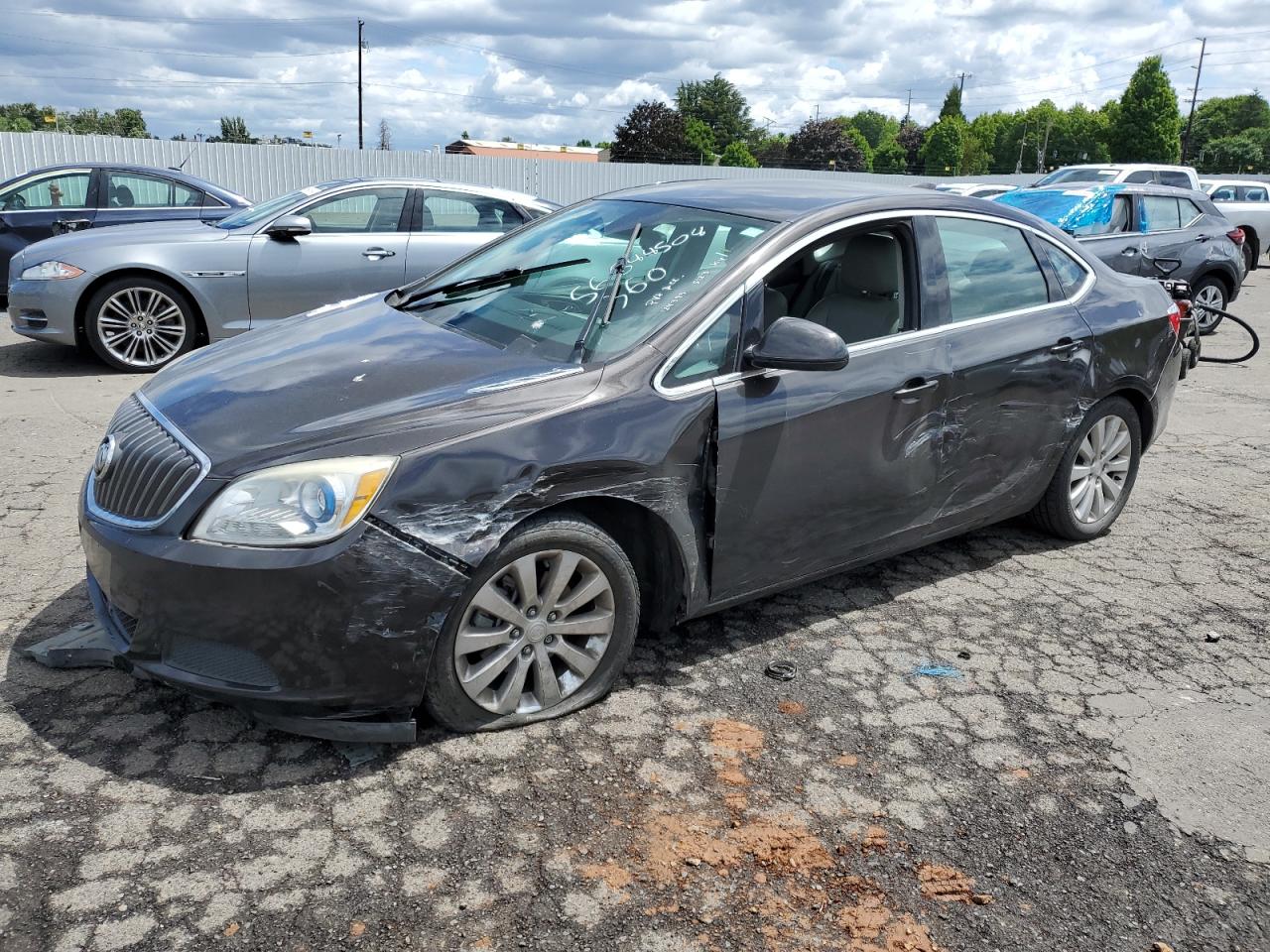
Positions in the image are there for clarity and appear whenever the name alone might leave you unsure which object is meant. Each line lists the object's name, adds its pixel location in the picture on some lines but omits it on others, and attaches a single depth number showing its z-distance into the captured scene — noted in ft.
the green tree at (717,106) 396.16
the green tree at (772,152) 377.71
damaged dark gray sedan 9.63
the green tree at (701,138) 330.83
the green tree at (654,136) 284.00
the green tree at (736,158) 292.98
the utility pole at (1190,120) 297.90
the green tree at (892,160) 393.91
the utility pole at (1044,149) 372.01
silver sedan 27.09
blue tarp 36.99
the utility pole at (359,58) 222.28
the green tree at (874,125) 604.08
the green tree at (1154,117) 257.14
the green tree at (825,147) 352.28
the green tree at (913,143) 432.91
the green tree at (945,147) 376.48
